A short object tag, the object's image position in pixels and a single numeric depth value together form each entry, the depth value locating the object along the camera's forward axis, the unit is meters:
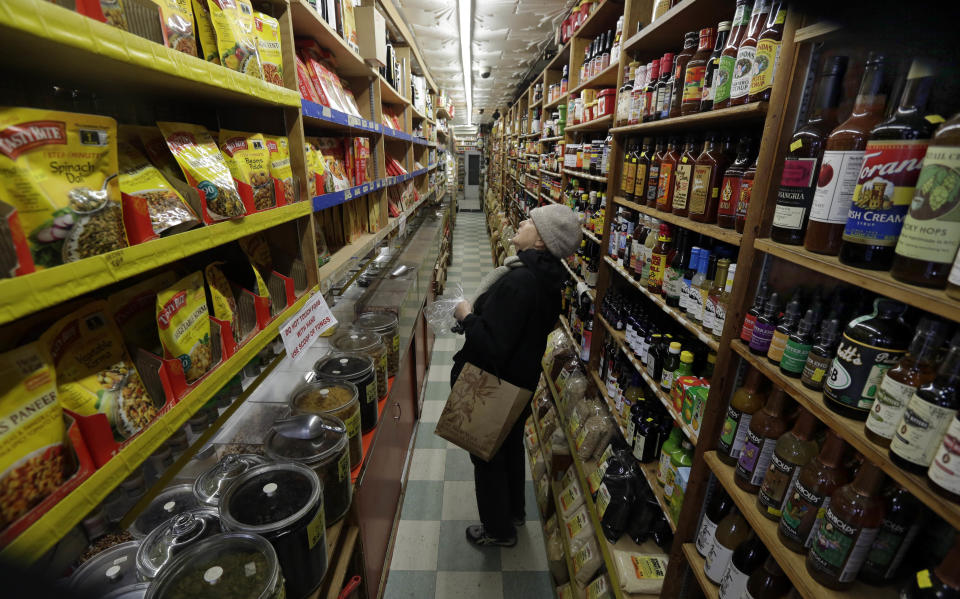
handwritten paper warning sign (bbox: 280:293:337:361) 1.36
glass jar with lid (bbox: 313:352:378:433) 1.66
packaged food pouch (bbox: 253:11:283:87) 1.23
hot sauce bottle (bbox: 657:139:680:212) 1.65
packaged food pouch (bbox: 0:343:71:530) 0.57
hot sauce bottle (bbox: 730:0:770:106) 1.15
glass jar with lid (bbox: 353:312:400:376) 2.26
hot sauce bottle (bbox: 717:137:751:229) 1.26
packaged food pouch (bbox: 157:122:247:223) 0.95
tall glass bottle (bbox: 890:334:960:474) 0.67
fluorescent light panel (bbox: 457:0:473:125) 3.54
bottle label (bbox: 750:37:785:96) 1.08
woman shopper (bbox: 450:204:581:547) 1.90
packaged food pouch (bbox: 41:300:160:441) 0.71
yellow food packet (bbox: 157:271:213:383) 0.89
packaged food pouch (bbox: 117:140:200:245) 0.77
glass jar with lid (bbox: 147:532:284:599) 0.81
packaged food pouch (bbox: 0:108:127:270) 0.58
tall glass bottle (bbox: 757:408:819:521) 1.01
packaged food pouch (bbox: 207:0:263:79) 1.02
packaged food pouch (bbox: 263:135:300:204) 1.30
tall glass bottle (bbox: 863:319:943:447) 0.72
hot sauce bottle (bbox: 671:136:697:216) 1.49
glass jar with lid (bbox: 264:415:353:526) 1.22
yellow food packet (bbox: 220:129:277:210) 1.12
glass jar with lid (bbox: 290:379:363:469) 1.42
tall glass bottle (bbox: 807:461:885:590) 0.83
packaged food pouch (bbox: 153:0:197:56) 0.87
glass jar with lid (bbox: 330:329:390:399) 1.97
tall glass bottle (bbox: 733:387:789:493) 1.09
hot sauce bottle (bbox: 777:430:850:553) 0.92
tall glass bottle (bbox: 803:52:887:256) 0.83
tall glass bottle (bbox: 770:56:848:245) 0.95
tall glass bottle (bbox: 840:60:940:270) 0.73
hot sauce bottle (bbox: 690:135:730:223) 1.37
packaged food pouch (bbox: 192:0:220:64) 1.02
